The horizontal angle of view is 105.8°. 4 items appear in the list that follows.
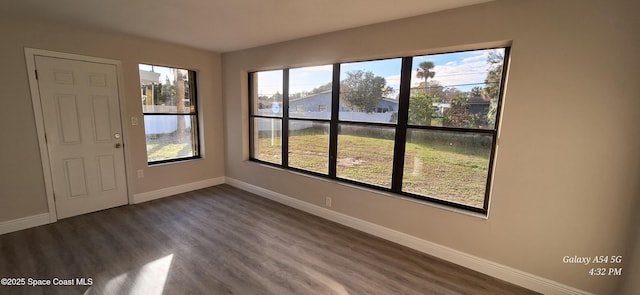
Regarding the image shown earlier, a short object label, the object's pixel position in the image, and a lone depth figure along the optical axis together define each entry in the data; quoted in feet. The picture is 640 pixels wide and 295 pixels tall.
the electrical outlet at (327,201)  10.57
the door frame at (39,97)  8.83
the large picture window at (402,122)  7.42
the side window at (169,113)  12.02
